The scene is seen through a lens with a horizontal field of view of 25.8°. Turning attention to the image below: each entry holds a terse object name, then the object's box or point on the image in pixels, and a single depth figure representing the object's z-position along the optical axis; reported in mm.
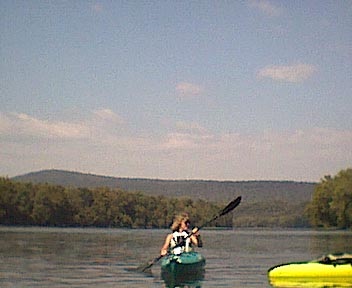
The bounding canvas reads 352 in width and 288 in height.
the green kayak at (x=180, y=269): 18875
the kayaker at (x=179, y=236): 19578
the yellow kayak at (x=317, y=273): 18984
